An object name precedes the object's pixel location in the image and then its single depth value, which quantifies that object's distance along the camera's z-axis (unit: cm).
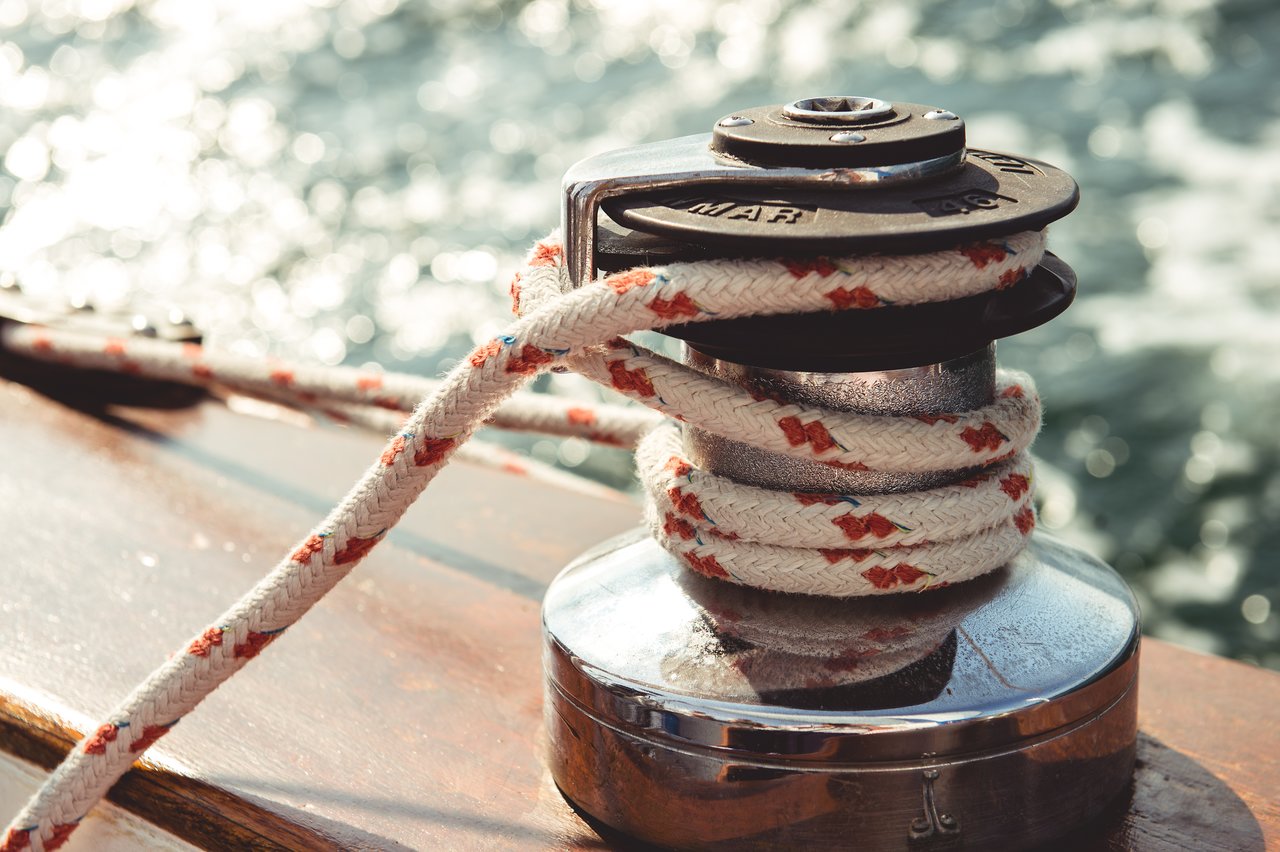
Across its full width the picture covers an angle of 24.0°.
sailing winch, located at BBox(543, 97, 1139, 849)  83
